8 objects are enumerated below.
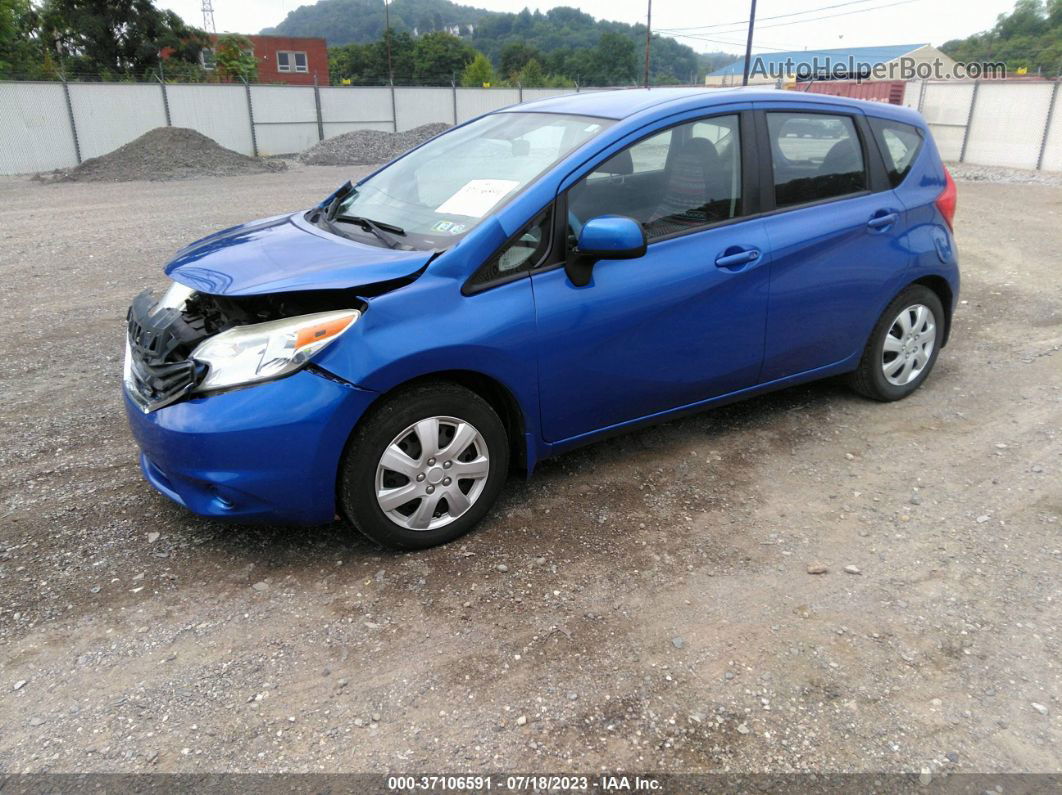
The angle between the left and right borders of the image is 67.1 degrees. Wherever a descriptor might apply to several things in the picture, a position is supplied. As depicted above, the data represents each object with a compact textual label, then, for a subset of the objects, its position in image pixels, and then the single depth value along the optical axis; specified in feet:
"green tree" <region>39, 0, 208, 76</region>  124.16
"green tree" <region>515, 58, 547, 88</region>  222.28
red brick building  211.41
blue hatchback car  9.93
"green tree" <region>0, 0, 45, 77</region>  107.32
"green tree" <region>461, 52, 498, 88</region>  221.07
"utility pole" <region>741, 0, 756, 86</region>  118.33
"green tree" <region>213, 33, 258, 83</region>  149.69
